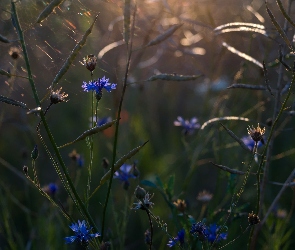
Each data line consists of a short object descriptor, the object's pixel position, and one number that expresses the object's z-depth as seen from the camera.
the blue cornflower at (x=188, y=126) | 1.18
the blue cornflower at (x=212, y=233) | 0.81
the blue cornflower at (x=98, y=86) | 0.75
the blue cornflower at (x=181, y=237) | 0.80
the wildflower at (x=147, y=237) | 0.81
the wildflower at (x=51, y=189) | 1.12
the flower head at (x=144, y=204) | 0.72
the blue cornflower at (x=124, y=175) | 0.93
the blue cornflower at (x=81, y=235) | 0.72
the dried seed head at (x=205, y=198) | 1.05
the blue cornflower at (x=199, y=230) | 0.74
